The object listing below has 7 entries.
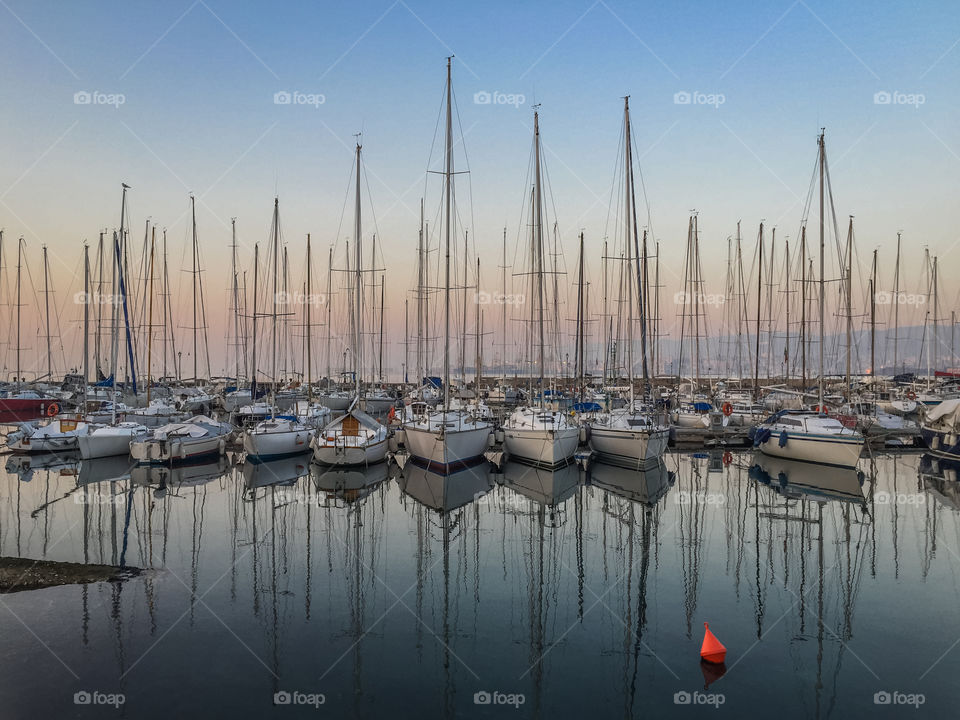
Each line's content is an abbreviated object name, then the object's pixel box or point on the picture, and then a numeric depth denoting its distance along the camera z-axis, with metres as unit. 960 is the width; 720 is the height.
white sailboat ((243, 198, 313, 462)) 30.00
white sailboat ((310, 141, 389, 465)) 28.25
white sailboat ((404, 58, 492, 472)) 26.47
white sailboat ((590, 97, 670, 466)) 28.56
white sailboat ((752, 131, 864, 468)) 27.84
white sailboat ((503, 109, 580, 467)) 28.25
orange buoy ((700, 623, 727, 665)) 10.07
